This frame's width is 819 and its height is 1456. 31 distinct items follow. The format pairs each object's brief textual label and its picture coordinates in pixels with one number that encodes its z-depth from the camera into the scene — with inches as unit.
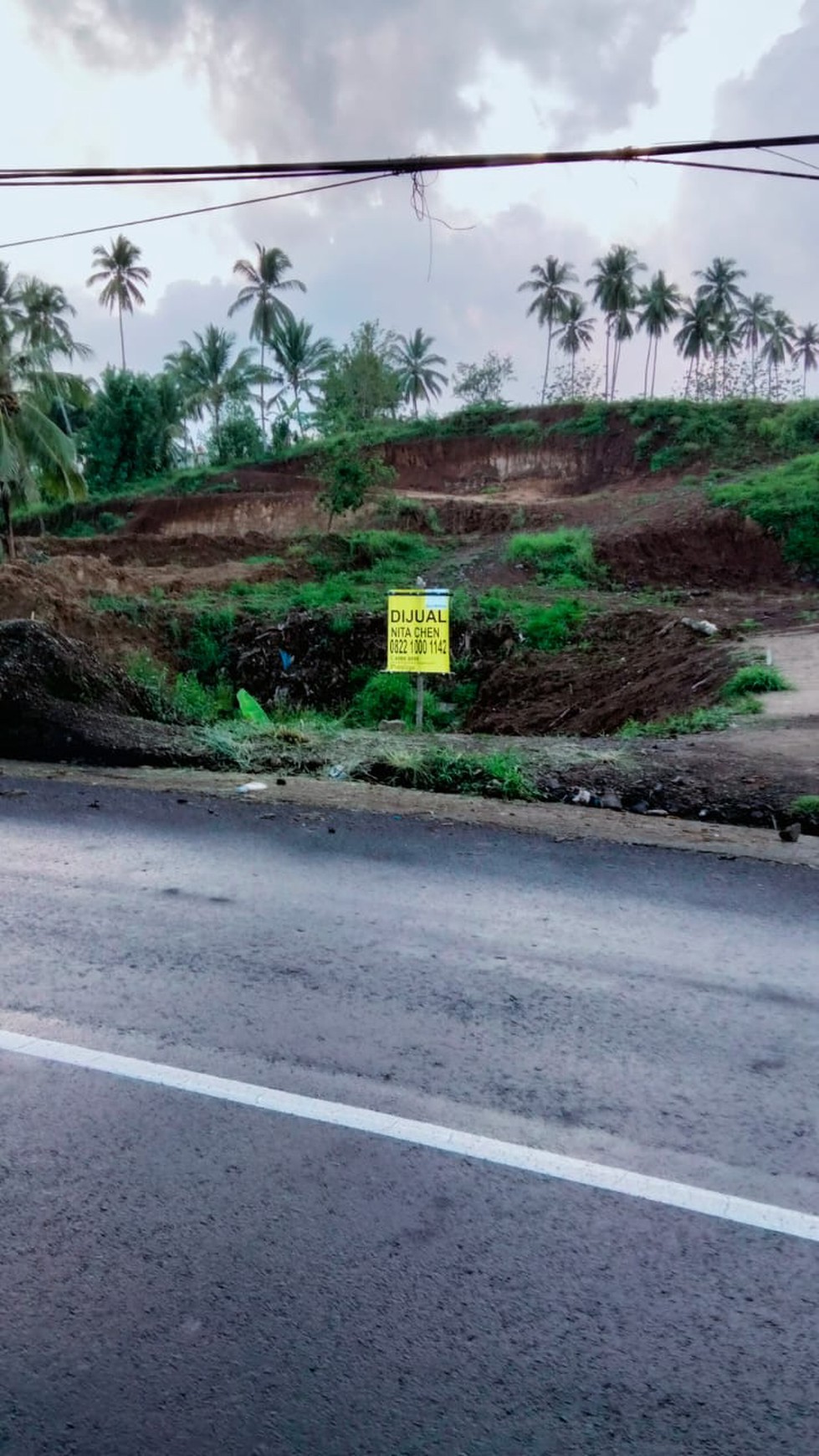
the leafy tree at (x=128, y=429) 2066.9
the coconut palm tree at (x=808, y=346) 3275.1
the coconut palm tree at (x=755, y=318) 2871.6
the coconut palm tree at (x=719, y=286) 2527.1
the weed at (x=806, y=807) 307.3
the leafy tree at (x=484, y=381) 2549.2
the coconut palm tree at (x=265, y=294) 2332.7
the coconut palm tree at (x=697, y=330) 2504.9
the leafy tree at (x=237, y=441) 2172.7
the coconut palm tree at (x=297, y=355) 2336.4
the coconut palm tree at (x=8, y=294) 1982.0
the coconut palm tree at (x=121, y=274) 2369.6
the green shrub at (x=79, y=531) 1890.0
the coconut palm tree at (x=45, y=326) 1181.0
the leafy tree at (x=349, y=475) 1304.1
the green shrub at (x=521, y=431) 1877.5
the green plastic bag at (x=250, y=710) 606.7
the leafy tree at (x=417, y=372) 2684.5
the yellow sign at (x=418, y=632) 423.8
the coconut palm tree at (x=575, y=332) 2610.7
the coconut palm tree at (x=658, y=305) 2452.0
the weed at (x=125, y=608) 925.8
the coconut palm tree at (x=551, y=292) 2536.9
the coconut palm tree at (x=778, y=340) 2935.5
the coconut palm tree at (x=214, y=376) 2283.5
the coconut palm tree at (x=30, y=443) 1044.5
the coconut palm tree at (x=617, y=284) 2432.3
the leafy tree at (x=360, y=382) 2004.2
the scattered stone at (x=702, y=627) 731.6
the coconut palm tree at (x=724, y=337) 2536.9
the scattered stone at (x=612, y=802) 335.3
